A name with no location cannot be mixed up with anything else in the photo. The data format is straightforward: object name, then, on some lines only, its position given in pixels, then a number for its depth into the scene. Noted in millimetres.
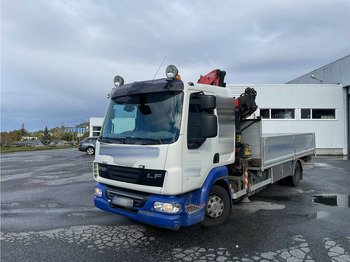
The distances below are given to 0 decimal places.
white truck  3490
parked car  20766
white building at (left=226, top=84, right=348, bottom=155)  17766
